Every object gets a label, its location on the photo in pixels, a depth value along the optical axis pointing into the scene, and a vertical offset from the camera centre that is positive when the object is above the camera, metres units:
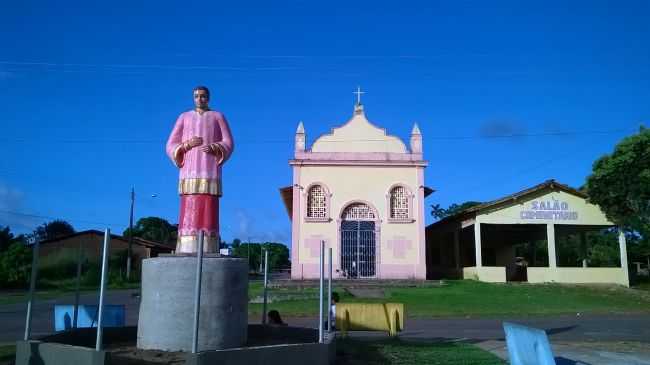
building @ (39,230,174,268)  48.16 +2.19
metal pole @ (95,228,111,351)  5.27 -0.14
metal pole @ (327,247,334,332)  7.39 -0.17
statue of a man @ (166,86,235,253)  8.04 +1.53
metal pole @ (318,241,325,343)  6.73 -0.32
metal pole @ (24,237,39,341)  6.32 -0.21
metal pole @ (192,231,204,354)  5.43 -0.30
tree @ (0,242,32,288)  37.47 +0.19
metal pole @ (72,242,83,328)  8.41 -0.16
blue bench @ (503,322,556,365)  6.02 -0.82
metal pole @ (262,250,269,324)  9.40 +0.02
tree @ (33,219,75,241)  78.50 +5.56
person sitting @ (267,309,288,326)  10.66 -0.89
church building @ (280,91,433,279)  28.70 +3.24
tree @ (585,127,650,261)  26.84 +4.24
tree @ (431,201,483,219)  61.97 +6.61
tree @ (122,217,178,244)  82.65 +5.81
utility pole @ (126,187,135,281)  42.69 +1.44
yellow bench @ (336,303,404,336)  12.79 -1.07
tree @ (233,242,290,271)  95.44 +2.55
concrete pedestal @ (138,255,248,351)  7.04 -0.44
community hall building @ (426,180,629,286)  29.33 +2.65
